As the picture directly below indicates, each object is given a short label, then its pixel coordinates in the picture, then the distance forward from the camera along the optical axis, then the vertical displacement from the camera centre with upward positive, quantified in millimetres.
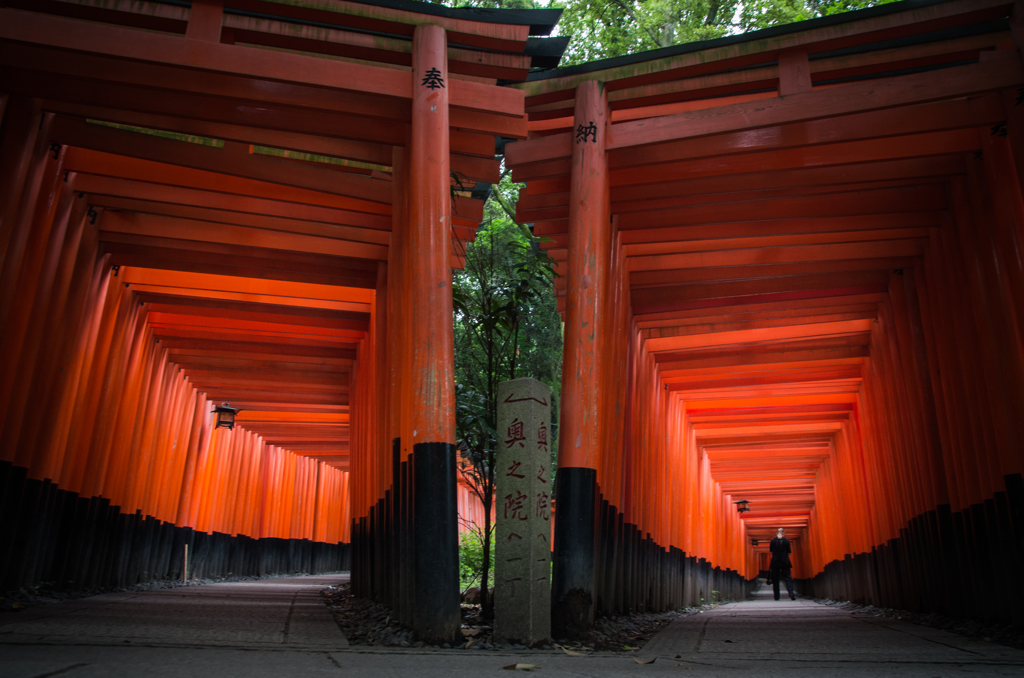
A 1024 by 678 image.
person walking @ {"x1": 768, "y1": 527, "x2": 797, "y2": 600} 15773 +568
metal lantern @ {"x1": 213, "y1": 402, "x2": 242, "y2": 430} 12977 +2487
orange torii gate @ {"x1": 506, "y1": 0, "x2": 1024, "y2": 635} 6262 +3705
